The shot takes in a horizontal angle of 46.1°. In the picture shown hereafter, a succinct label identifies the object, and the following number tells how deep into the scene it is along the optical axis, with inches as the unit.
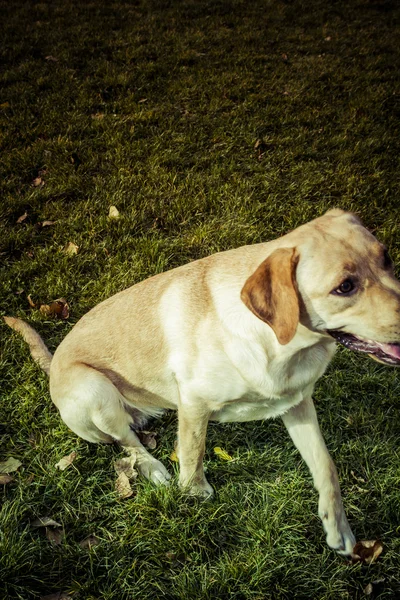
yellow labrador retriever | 82.8
